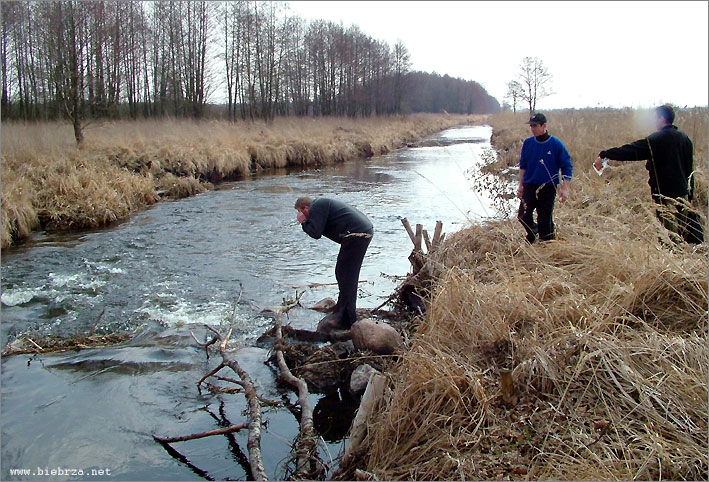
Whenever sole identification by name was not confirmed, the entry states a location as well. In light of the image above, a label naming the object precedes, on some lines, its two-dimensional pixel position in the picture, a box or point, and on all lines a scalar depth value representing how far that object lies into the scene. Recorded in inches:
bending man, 213.8
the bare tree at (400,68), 2269.3
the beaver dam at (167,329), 153.8
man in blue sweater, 238.1
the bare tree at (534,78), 1467.8
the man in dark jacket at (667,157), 226.2
